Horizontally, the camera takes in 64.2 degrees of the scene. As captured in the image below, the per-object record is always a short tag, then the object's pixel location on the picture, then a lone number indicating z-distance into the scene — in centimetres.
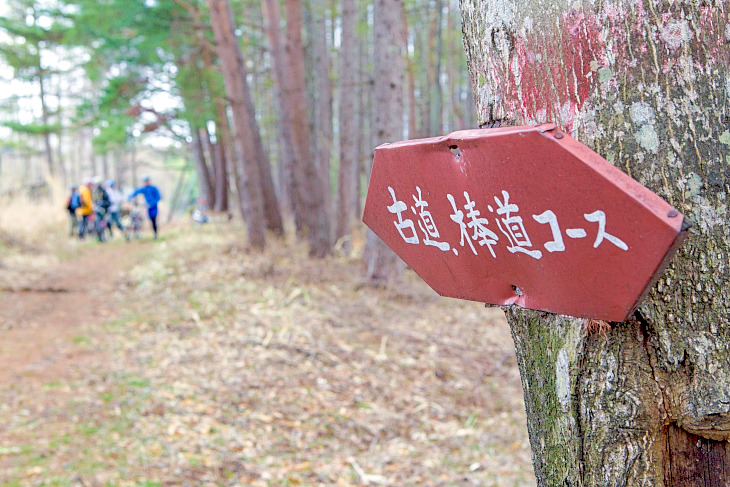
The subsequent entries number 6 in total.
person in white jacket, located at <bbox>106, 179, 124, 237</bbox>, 1366
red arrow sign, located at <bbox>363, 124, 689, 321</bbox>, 94
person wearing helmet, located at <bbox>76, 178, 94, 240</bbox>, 1266
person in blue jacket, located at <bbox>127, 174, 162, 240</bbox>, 1321
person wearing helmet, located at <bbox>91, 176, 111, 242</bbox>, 1323
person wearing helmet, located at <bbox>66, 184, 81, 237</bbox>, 1277
